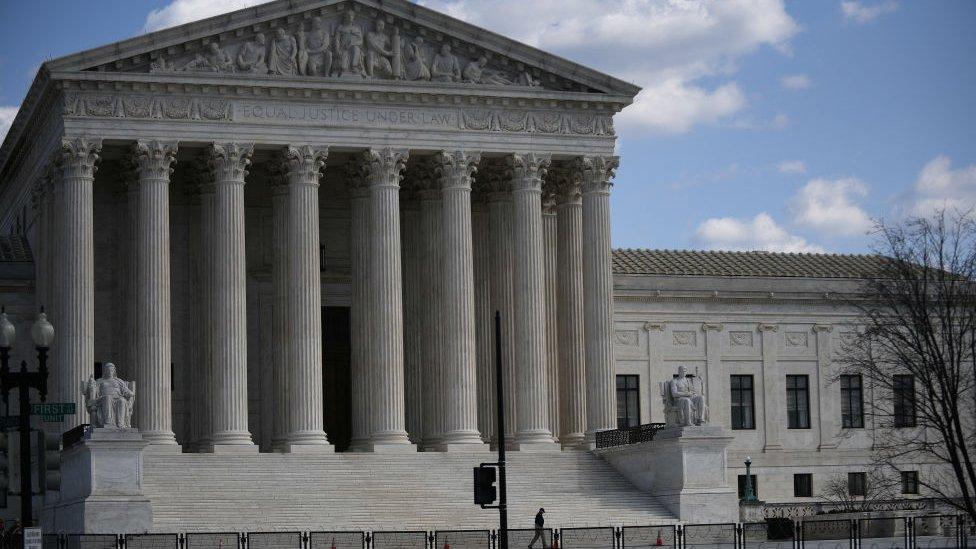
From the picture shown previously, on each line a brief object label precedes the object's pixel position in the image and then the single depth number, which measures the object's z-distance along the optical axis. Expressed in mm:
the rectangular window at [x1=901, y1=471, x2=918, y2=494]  84888
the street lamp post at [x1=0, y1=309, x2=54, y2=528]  37312
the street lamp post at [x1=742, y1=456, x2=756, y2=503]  77775
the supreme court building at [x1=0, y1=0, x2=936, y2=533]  65375
